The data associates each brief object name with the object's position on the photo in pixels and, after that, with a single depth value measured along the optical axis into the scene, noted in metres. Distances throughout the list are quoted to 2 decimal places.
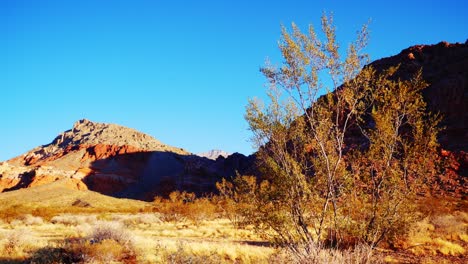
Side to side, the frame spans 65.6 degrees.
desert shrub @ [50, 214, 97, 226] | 36.15
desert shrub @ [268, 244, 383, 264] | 8.46
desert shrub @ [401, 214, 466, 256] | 15.70
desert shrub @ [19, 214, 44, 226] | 36.81
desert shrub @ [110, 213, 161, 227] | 38.88
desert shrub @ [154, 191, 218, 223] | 40.50
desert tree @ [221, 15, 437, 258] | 9.18
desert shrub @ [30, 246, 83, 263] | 13.41
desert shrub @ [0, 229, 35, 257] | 15.79
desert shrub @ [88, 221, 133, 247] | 16.12
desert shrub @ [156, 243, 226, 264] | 10.53
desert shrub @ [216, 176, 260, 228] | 10.12
